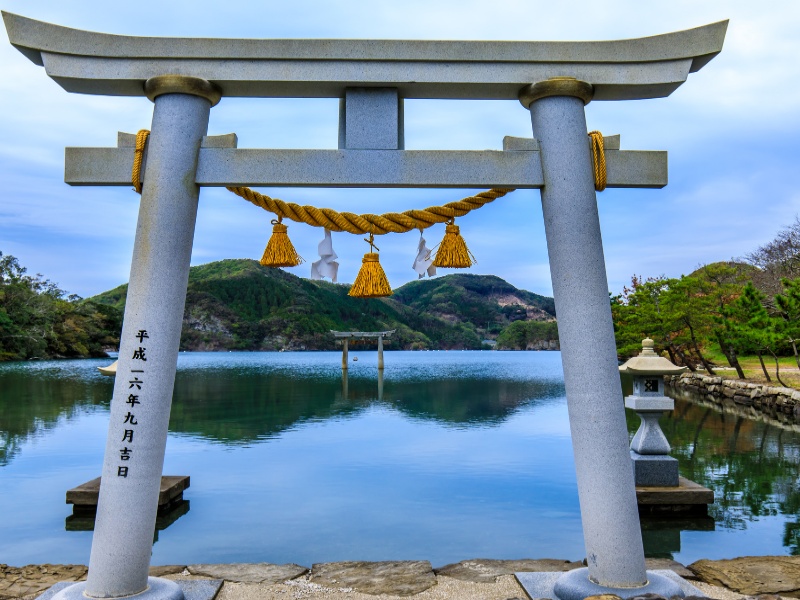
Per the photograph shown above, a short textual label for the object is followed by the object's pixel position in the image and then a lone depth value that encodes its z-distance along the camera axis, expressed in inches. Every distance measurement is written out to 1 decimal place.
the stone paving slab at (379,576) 146.2
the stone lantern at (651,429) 254.4
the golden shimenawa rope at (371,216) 133.1
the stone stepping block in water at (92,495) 254.8
